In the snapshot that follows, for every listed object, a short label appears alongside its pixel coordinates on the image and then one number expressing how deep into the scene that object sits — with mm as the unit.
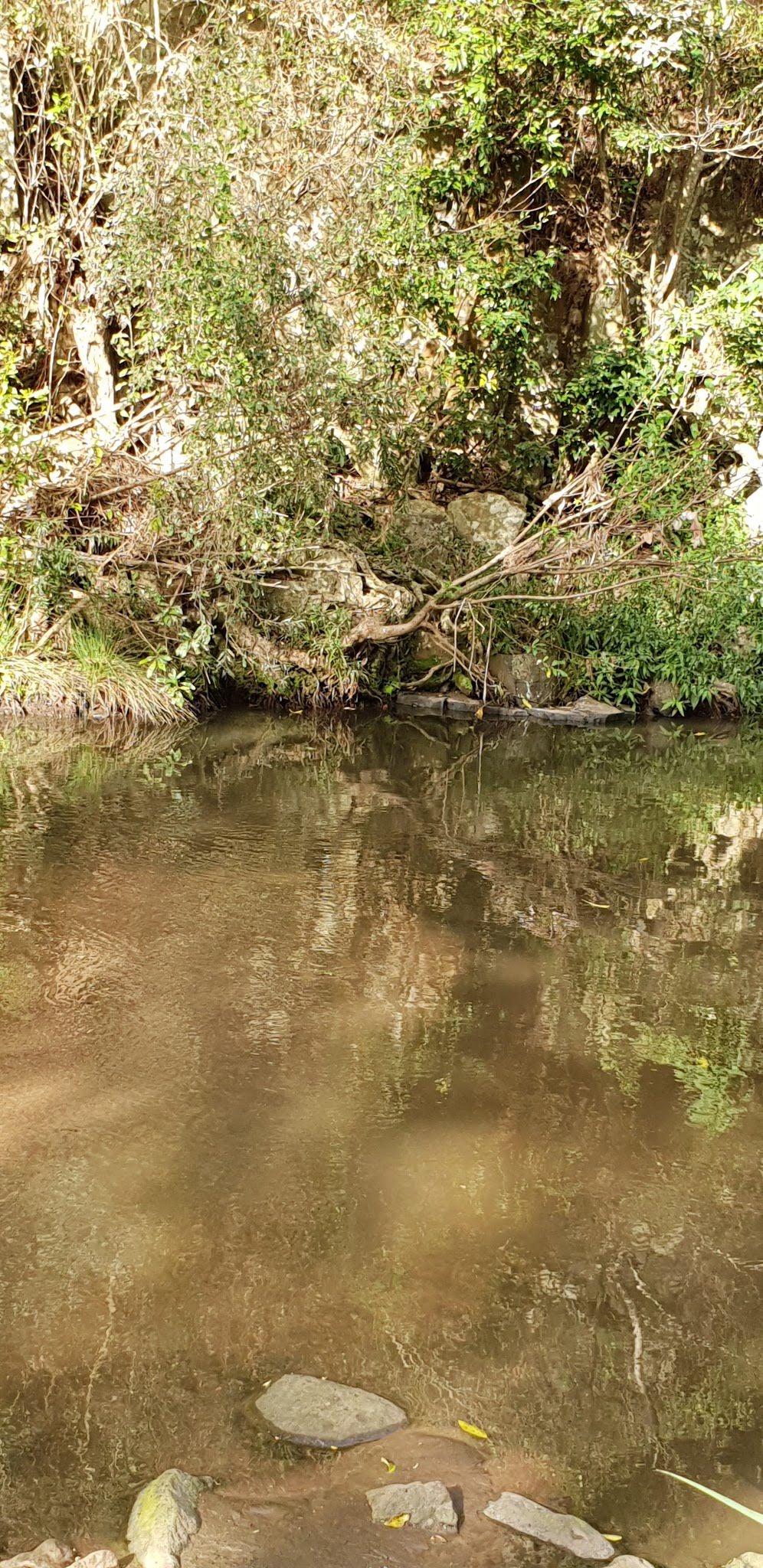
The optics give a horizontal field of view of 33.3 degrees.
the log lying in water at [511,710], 10820
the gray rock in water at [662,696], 11133
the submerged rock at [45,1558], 2014
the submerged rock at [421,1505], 2109
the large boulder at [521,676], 10953
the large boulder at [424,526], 11281
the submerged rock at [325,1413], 2309
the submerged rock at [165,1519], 2033
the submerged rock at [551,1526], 2086
